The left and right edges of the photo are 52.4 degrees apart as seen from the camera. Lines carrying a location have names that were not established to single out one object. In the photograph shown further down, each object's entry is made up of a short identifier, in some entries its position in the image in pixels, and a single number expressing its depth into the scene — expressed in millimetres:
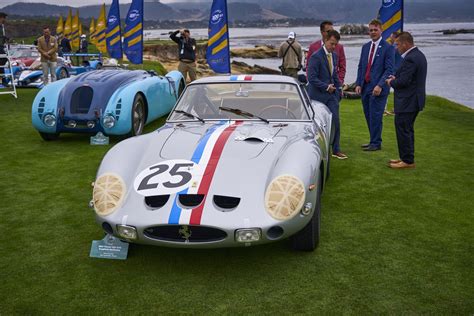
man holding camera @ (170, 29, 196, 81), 12446
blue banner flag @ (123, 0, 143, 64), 14344
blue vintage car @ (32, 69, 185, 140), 7770
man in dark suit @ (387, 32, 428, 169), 6148
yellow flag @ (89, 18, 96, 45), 54656
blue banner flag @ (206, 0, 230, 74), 13117
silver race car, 3463
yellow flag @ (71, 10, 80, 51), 44812
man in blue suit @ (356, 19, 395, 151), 7123
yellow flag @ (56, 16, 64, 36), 49962
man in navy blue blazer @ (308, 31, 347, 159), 6910
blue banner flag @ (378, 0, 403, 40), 10922
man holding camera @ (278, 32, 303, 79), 11430
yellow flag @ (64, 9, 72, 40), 44534
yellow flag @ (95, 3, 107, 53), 25906
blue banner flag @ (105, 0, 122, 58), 16328
